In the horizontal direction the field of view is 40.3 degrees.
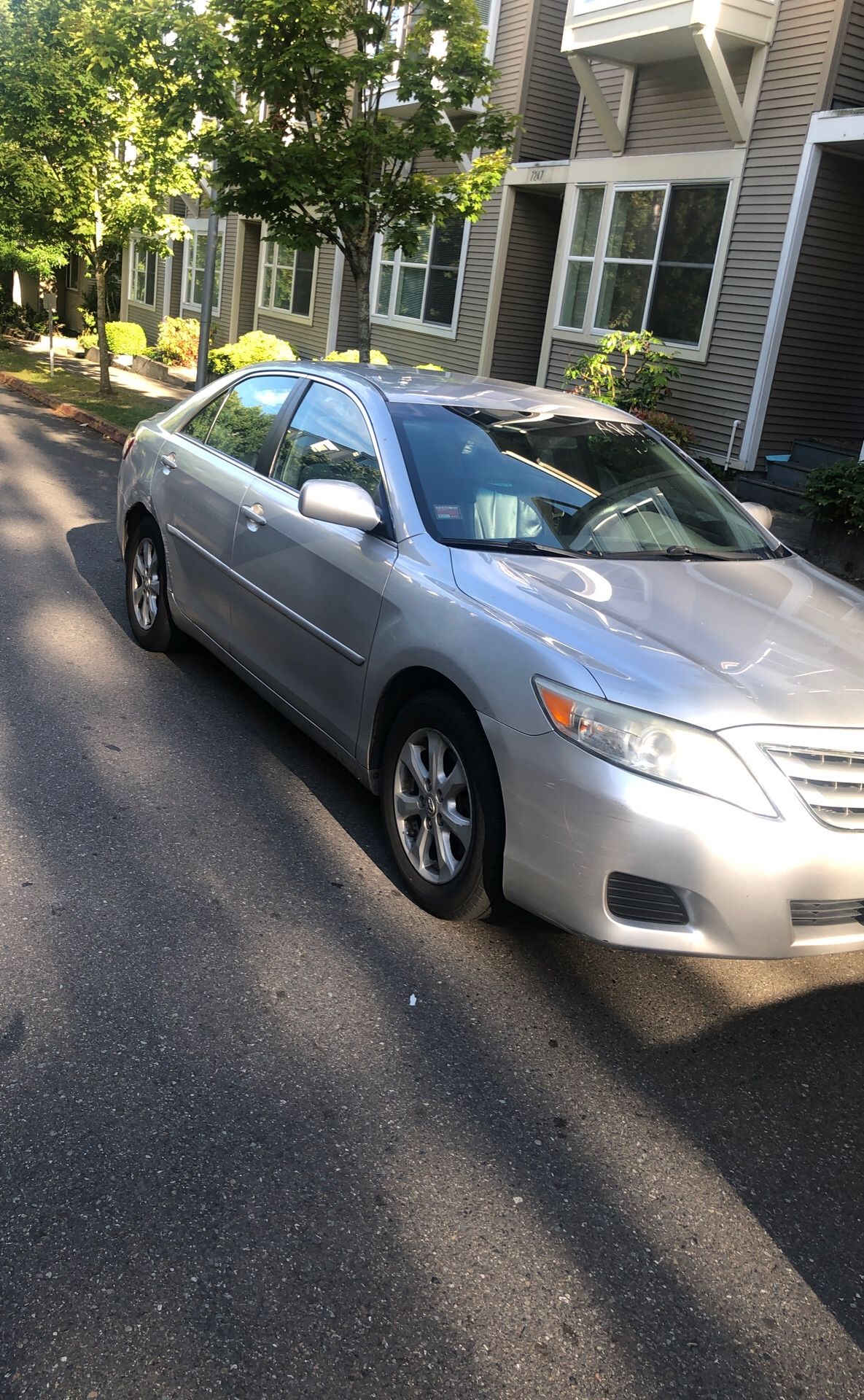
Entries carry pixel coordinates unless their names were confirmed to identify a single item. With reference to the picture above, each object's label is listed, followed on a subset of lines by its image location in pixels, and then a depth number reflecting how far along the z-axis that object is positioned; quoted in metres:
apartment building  12.15
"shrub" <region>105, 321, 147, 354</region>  26.09
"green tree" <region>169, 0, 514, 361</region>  10.56
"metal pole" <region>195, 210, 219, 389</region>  15.42
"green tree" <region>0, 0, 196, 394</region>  17.56
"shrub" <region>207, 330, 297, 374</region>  18.69
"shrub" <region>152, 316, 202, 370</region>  24.56
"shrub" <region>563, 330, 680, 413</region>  13.30
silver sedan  3.10
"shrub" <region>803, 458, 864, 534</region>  10.16
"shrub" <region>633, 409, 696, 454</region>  12.52
